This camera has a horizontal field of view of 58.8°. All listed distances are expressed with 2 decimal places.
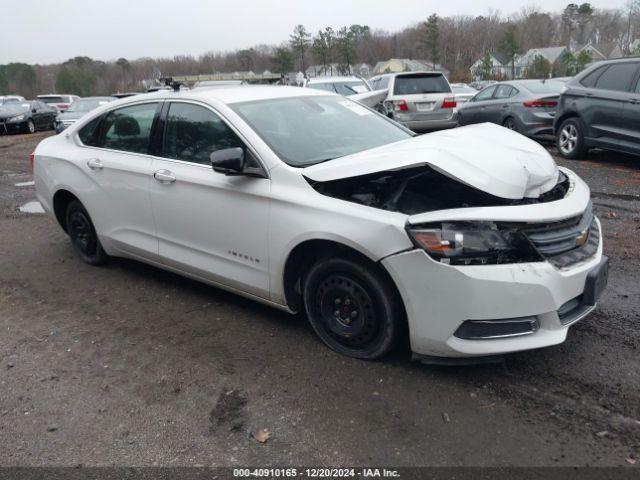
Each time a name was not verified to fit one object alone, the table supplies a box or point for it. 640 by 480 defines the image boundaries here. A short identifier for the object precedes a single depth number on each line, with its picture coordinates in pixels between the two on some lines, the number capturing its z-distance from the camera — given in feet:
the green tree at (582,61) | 175.01
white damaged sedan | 9.78
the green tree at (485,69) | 205.77
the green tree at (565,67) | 171.24
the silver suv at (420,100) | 44.44
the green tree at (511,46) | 233.96
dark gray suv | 28.73
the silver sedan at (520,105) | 37.78
